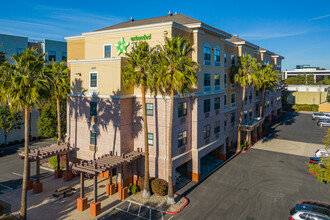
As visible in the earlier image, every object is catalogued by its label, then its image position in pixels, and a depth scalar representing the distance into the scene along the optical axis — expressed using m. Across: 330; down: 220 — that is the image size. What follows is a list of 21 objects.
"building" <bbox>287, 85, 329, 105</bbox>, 94.94
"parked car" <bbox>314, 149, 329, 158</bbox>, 37.07
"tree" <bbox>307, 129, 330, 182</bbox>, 21.21
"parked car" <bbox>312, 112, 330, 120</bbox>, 68.94
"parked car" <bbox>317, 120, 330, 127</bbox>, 61.88
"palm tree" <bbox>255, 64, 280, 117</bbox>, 48.37
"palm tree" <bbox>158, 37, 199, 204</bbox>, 21.80
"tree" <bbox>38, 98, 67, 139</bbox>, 39.41
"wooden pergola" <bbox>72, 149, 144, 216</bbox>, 21.31
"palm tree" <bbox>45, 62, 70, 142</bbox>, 30.12
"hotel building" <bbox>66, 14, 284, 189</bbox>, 26.42
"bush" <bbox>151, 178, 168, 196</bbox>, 24.72
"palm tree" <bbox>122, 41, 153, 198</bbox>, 22.89
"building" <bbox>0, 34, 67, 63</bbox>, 48.47
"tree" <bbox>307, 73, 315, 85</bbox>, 152.15
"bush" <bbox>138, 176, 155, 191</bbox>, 25.97
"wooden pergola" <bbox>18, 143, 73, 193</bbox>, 25.09
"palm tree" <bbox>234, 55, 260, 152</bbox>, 39.47
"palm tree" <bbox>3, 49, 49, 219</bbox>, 17.83
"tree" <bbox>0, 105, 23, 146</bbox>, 40.79
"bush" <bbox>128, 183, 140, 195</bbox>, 25.44
